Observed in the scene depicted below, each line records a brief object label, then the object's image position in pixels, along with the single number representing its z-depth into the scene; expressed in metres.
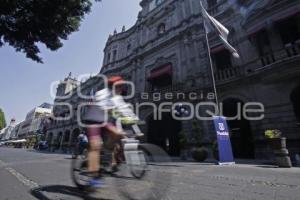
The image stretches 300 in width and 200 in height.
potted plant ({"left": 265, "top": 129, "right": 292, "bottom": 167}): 6.67
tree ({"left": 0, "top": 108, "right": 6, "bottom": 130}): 47.02
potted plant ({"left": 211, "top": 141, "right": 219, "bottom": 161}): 8.76
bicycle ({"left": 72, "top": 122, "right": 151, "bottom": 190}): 2.84
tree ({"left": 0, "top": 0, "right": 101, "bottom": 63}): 7.21
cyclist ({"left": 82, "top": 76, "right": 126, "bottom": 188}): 2.82
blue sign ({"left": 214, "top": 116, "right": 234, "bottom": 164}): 8.03
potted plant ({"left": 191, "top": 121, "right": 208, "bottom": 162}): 11.83
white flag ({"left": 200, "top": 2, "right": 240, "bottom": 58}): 10.49
